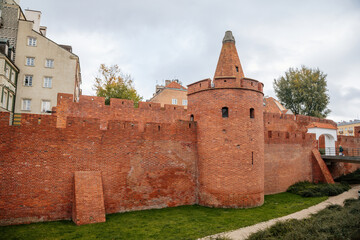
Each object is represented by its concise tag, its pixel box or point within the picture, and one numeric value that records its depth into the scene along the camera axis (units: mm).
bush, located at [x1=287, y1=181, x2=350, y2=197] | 16219
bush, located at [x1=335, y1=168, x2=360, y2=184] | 21641
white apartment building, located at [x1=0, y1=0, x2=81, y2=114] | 21984
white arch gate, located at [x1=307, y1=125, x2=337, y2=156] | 24000
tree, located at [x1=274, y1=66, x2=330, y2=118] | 31203
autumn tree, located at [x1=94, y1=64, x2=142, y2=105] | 25469
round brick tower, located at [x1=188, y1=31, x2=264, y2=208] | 12531
